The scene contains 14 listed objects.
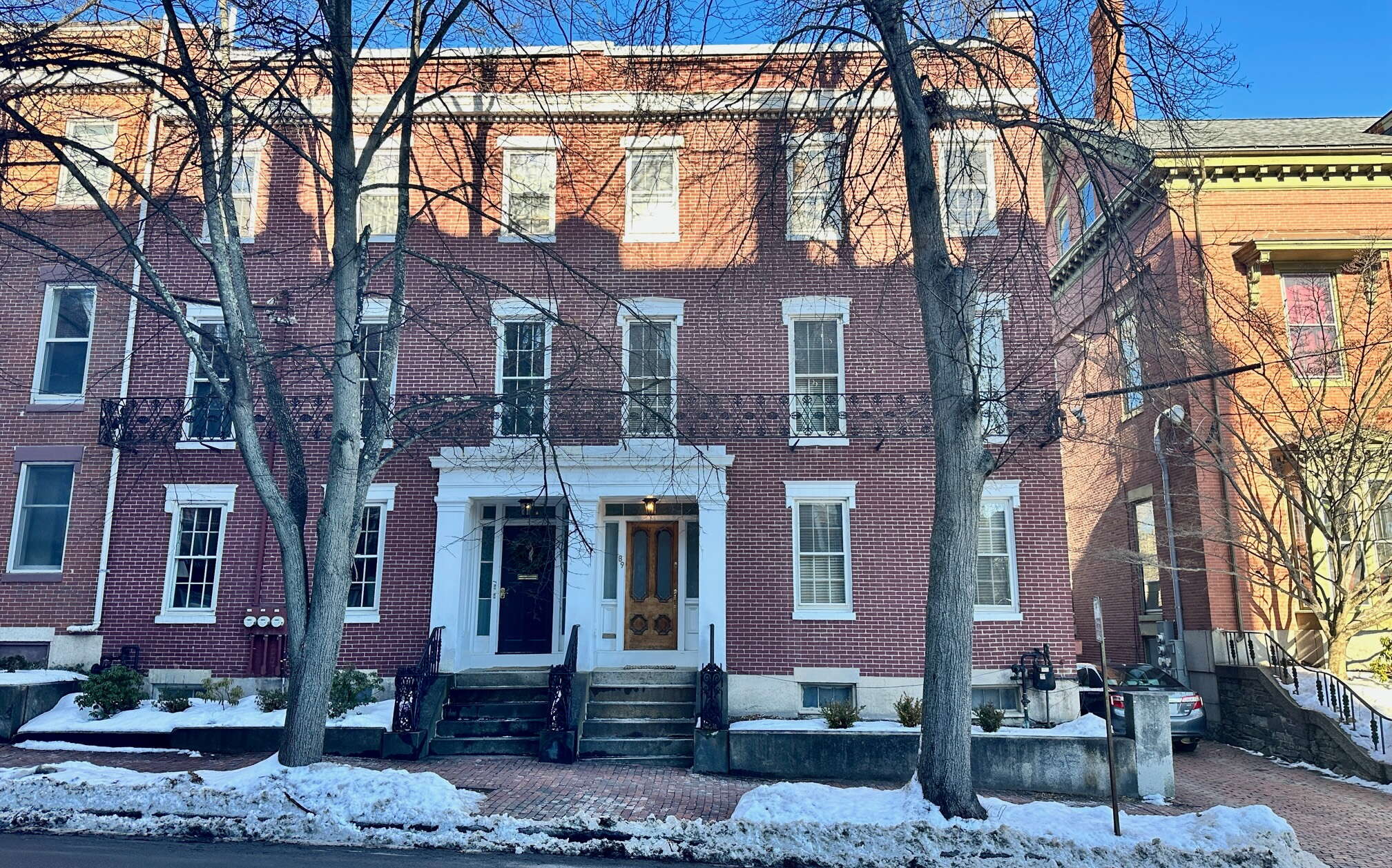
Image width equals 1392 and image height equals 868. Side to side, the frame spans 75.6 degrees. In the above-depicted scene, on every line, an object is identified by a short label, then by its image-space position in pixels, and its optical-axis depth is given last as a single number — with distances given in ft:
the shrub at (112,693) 43.57
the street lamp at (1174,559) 55.77
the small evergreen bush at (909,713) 40.63
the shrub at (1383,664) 47.93
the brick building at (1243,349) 52.29
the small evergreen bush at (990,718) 38.68
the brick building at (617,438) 48.06
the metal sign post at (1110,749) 27.27
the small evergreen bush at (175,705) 44.09
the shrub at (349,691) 42.27
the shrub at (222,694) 44.98
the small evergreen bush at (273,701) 42.80
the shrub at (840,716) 39.83
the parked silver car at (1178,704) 47.09
